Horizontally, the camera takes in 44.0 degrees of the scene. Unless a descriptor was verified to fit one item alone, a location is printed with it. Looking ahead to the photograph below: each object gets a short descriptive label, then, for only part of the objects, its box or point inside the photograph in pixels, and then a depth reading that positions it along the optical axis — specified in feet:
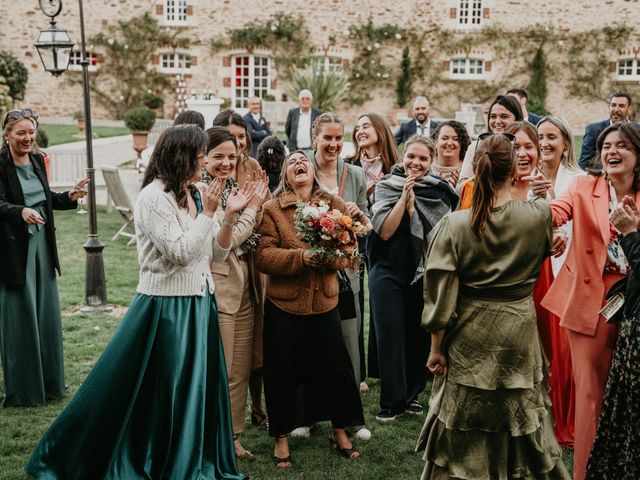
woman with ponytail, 11.92
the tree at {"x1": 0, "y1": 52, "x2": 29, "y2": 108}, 85.20
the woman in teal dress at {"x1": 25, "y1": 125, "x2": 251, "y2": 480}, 13.51
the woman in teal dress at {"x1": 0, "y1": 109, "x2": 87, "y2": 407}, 18.10
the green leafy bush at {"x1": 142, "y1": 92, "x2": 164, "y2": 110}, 87.25
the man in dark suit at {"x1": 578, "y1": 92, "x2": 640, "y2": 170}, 26.78
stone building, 86.33
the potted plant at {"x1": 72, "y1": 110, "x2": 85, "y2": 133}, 79.10
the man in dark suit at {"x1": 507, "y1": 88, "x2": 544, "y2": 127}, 27.22
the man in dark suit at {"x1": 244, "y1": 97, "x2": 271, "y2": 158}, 47.91
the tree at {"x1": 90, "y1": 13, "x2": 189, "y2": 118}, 89.45
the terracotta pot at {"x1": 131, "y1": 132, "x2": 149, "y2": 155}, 60.59
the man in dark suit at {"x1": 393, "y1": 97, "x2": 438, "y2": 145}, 35.53
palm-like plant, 75.80
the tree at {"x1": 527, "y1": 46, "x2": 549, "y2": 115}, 86.94
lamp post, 26.32
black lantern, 26.78
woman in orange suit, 13.65
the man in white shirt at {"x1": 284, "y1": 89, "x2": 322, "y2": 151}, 44.52
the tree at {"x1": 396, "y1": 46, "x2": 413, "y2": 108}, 88.02
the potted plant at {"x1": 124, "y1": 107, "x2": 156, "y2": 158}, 68.28
